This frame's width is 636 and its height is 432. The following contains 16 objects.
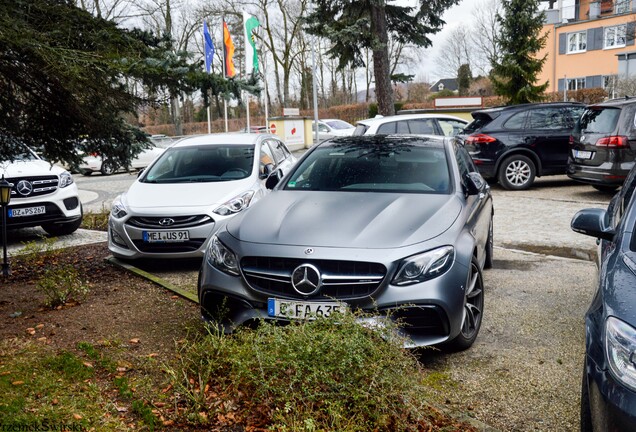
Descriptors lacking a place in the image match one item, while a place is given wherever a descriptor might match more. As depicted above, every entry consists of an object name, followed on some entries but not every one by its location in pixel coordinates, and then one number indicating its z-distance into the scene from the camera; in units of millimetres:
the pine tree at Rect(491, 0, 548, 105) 31188
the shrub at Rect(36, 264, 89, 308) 6258
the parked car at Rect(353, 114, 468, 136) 14219
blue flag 28516
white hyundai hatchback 7664
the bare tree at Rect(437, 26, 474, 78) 73500
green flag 28672
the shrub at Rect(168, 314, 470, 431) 3480
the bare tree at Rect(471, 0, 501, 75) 67062
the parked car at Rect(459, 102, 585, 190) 14531
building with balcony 46188
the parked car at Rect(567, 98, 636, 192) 11805
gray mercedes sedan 4488
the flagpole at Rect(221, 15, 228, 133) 28294
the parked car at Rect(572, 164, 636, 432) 2656
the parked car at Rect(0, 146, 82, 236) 9703
